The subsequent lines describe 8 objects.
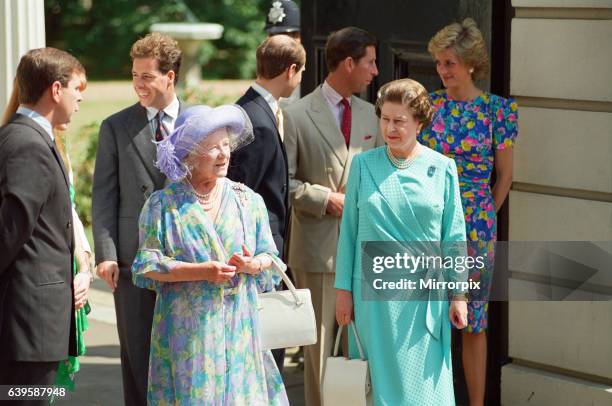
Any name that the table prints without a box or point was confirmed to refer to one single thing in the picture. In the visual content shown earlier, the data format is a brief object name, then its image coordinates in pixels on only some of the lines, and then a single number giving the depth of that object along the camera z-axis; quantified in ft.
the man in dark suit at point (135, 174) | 39.60
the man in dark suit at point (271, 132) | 40.57
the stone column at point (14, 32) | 50.21
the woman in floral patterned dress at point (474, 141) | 42.60
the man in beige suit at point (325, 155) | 43.73
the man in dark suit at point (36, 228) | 32.09
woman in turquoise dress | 36.27
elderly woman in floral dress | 33.35
